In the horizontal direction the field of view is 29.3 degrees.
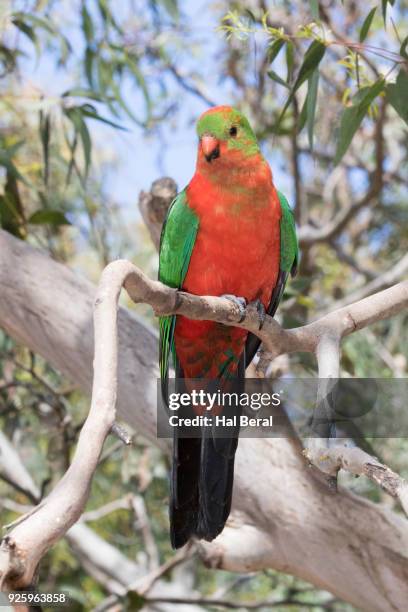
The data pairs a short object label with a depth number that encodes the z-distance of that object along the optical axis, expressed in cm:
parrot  253
